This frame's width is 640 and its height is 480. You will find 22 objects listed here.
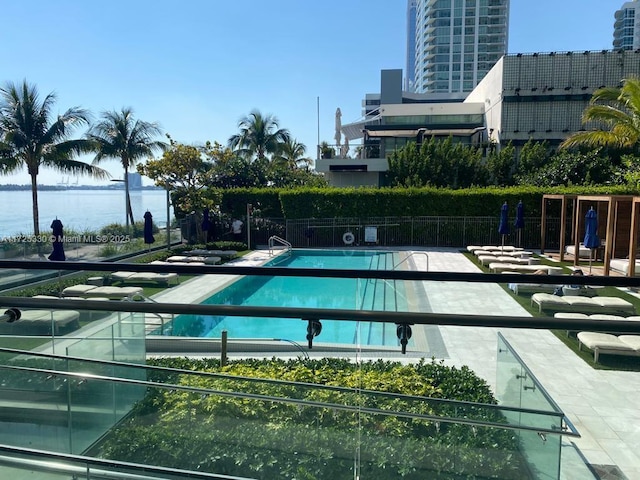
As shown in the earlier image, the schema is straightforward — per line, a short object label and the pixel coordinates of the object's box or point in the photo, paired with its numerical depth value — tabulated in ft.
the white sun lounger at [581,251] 57.00
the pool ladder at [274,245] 68.61
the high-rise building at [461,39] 345.10
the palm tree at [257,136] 122.31
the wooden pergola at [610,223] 40.52
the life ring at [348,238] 75.41
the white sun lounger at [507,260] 51.83
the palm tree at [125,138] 96.58
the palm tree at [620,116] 47.55
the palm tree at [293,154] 127.85
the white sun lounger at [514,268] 46.60
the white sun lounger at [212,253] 62.59
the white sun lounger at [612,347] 9.36
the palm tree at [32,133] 70.08
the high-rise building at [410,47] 577.96
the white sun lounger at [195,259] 55.57
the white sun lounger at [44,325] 10.41
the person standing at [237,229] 76.59
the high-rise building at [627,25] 424.46
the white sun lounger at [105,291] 14.46
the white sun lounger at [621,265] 43.73
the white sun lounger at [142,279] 14.83
